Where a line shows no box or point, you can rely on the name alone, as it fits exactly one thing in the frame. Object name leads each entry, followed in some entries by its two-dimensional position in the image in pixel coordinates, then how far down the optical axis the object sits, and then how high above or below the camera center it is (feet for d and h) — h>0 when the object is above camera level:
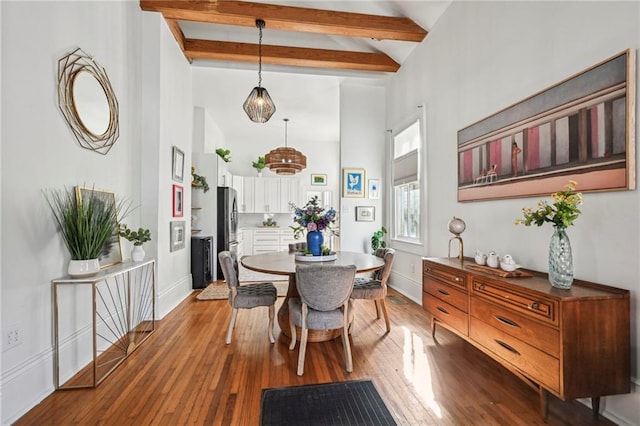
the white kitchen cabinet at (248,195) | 26.66 +1.54
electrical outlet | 5.62 -2.39
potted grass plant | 6.93 -0.39
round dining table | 8.30 -1.56
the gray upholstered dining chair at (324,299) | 7.08 -2.17
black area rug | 5.59 -3.90
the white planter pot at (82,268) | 6.93 -1.32
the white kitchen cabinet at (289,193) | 27.09 +1.76
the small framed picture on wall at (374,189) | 17.33 +1.35
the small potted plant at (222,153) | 19.51 +3.90
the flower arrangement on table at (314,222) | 9.46 -0.31
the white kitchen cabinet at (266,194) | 26.84 +1.59
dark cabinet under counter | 15.84 -2.63
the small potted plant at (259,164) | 25.68 +4.17
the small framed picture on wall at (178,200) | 13.00 +0.52
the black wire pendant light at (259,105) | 11.55 +4.22
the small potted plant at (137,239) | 9.02 -0.83
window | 14.06 +1.47
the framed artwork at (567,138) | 5.44 +1.68
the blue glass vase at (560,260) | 5.60 -0.92
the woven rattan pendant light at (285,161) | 19.04 +3.34
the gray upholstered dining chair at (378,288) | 9.53 -2.45
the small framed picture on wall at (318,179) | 28.78 +3.21
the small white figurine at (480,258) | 7.96 -1.25
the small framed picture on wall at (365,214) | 17.31 -0.11
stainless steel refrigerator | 18.13 -0.54
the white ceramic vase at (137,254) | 9.09 -1.28
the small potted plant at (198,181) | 17.21 +1.80
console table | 6.81 -3.08
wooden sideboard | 5.04 -2.25
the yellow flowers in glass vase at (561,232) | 5.57 -0.39
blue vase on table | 9.64 -0.96
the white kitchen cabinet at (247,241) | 25.90 -2.54
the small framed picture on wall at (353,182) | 17.08 +1.71
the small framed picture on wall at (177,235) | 12.66 -1.02
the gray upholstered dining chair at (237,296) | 8.87 -2.55
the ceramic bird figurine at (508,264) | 6.88 -1.21
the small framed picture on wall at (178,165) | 12.82 +2.11
